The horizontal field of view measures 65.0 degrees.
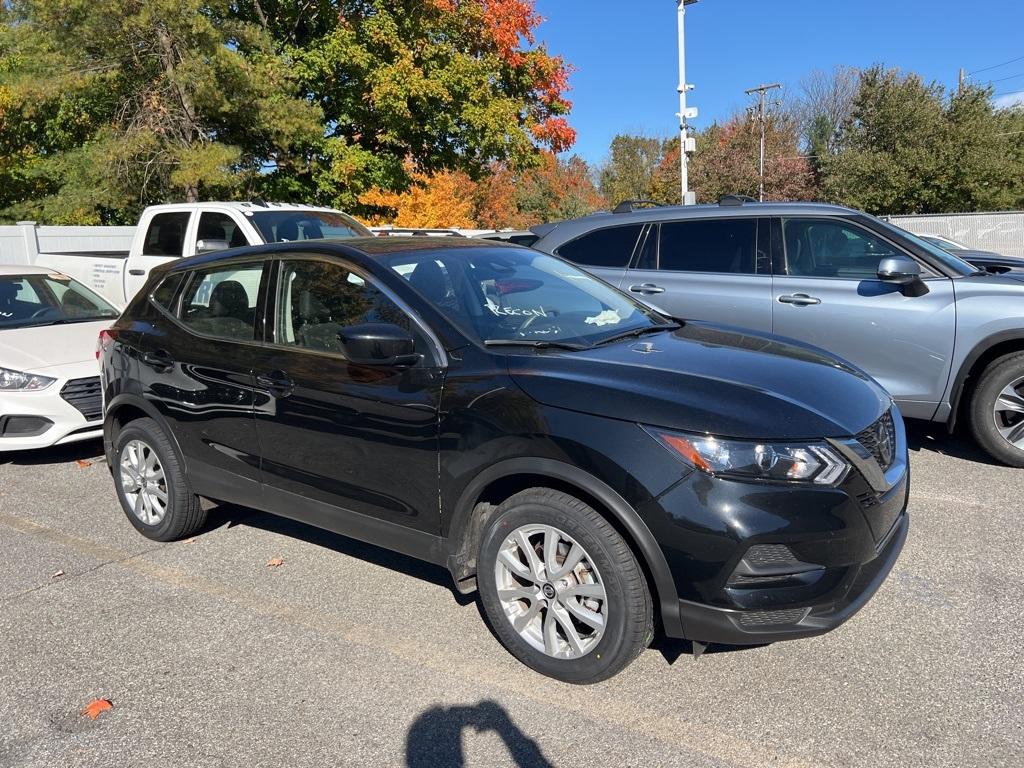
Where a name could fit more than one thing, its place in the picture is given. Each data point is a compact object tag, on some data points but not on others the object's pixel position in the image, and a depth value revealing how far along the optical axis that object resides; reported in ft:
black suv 8.95
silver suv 17.57
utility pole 139.88
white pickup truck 27.45
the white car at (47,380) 19.81
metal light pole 76.13
